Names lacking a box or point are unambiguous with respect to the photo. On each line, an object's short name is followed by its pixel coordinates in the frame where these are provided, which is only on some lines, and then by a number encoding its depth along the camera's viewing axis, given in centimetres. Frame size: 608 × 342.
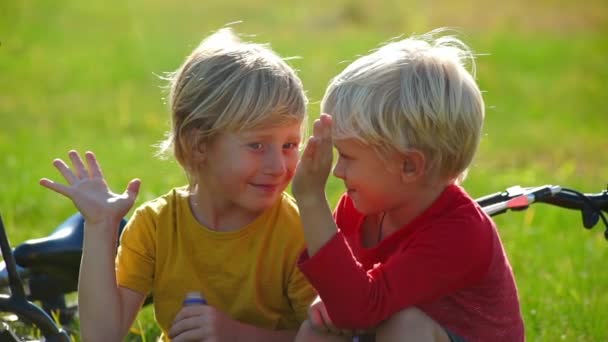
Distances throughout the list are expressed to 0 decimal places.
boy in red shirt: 639
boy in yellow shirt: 713
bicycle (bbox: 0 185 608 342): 648
